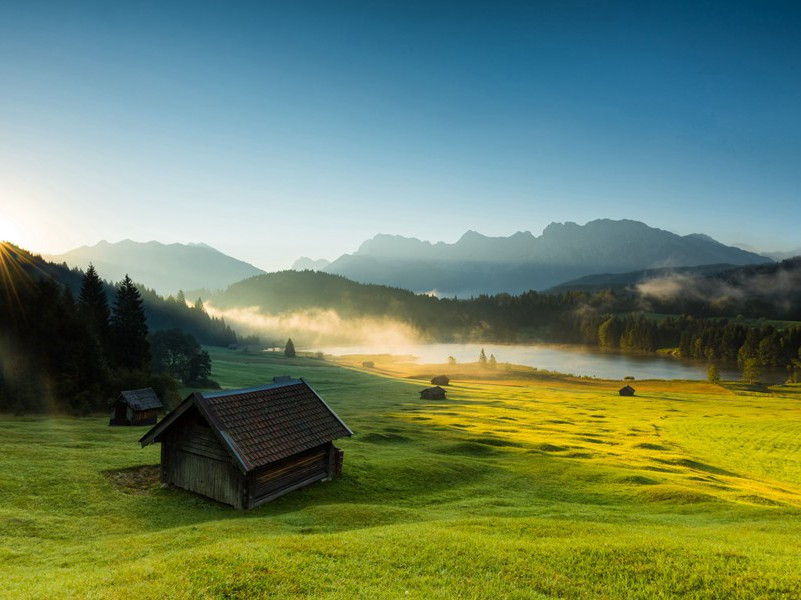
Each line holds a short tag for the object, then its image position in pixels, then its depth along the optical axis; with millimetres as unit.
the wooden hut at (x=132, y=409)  56156
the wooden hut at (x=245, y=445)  25203
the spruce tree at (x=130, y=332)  81750
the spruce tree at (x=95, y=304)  78688
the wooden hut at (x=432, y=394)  99056
